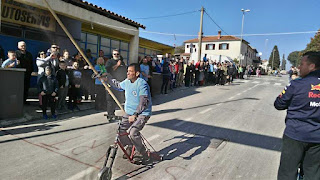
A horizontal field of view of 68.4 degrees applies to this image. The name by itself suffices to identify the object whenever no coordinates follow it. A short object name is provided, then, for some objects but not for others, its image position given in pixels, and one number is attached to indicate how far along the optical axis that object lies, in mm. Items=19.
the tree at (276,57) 120469
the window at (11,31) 9362
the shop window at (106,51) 15297
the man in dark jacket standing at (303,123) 2680
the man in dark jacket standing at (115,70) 6820
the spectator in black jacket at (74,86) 7984
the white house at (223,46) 57312
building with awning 9500
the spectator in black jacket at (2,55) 7098
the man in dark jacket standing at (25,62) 7266
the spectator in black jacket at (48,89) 6730
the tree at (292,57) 148875
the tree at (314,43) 50291
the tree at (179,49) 74875
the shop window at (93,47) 14102
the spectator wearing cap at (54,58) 7504
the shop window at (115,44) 15955
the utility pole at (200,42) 21250
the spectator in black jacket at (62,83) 7477
